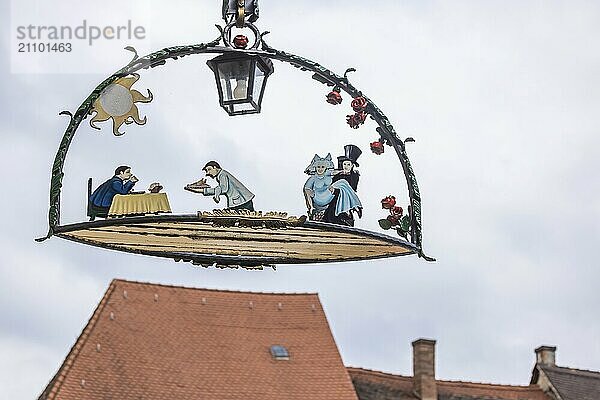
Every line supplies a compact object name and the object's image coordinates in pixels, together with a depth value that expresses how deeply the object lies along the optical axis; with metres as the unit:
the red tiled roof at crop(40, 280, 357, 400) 27.23
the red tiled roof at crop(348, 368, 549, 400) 30.70
